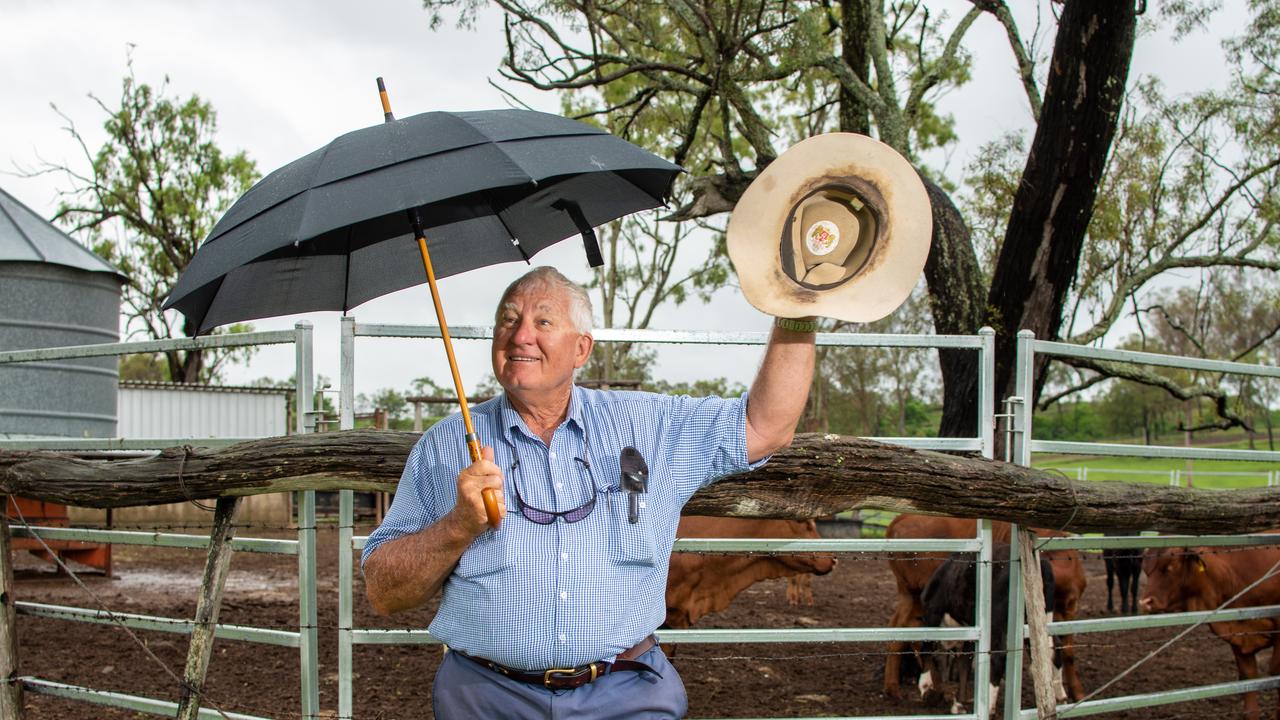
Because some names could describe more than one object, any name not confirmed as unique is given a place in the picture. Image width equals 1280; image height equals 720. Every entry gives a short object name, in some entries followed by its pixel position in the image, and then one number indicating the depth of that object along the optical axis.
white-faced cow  6.31
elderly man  2.54
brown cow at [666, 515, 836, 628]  7.02
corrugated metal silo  9.25
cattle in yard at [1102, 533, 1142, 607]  11.09
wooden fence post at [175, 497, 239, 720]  4.29
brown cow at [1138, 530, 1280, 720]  6.83
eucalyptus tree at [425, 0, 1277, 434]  8.09
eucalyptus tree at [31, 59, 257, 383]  24.78
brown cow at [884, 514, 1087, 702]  6.96
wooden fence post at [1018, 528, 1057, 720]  4.54
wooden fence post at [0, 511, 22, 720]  5.05
